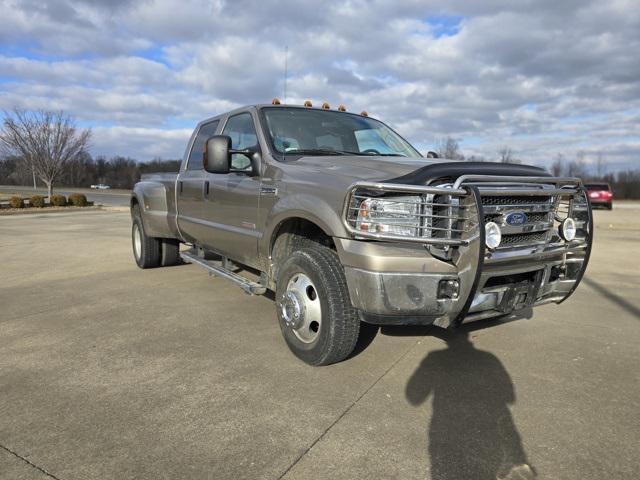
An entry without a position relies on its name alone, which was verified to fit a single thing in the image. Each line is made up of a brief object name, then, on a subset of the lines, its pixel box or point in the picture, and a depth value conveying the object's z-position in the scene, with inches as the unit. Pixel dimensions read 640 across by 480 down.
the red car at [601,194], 981.2
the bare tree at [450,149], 1542.3
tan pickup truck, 111.6
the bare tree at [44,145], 929.5
